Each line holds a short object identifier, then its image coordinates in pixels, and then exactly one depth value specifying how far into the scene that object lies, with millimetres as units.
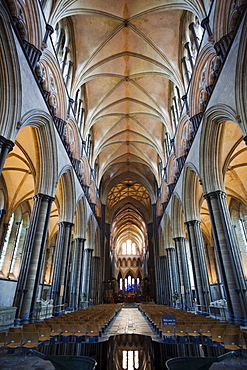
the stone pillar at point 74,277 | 14727
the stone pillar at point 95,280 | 21803
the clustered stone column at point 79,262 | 15277
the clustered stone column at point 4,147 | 6320
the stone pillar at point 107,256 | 28770
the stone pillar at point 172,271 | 17883
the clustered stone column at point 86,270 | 18844
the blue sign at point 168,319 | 5430
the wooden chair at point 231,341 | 4176
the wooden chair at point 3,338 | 4068
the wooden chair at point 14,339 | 4223
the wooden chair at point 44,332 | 4957
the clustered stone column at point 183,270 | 14578
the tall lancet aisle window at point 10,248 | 16078
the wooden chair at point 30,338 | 4348
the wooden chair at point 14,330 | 4773
